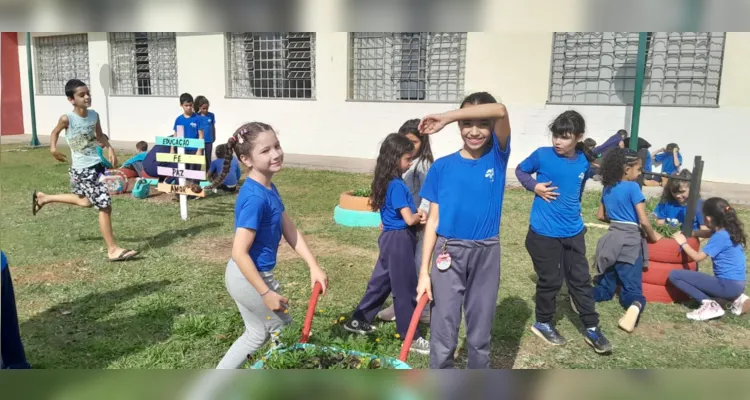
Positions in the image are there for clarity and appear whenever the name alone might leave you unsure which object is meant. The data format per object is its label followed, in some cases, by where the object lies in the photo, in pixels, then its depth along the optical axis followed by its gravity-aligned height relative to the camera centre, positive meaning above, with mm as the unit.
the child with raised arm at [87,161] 4848 -513
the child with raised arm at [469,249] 2518 -631
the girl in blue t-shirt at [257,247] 2320 -604
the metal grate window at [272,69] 12277 +916
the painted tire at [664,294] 4238 -1375
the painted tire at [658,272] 4234 -1199
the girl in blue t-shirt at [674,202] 5684 -909
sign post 6910 -799
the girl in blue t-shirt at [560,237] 3449 -780
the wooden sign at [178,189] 6938 -1064
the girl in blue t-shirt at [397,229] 3328 -730
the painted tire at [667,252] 4262 -1056
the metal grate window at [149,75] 10477 +646
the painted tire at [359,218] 6492 -1288
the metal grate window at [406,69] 10883 +879
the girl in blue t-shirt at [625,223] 4016 -790
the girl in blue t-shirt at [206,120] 8000 -183
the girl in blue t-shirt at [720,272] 3994 -1141
